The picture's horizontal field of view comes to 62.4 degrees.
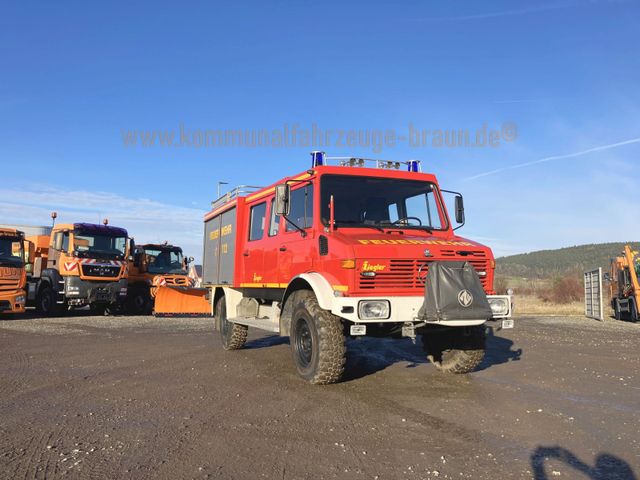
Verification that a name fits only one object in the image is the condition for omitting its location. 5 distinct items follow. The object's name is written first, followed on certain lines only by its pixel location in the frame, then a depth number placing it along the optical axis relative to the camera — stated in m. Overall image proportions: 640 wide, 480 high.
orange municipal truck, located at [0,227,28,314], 14.87
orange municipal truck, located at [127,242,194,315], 19.11
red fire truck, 5.81
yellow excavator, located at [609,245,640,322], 18.95
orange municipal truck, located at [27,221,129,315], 16.47
